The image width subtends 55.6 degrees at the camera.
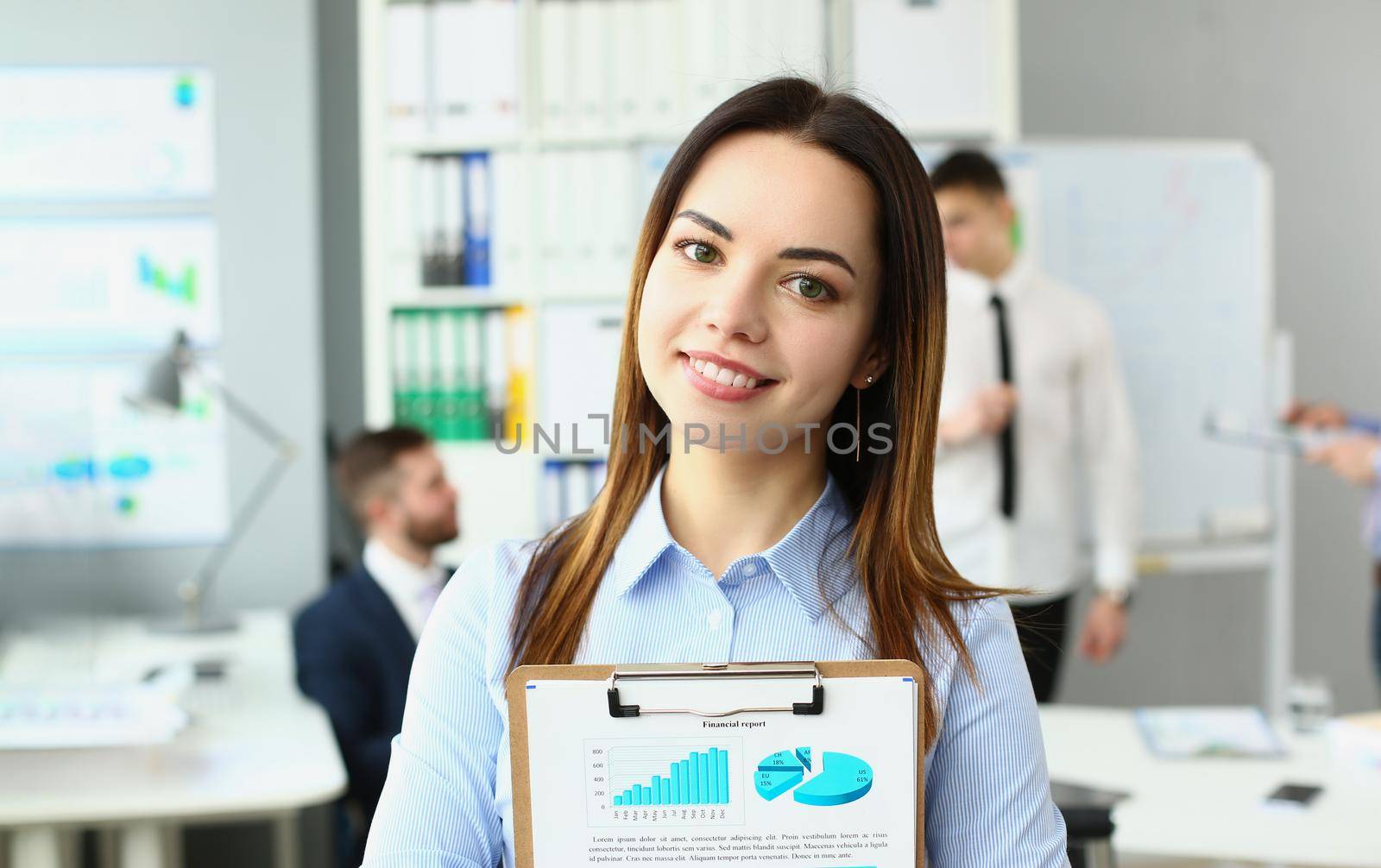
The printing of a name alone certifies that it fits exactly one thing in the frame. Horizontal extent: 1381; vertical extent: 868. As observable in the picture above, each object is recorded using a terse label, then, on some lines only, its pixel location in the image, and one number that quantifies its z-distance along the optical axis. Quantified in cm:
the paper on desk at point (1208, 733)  215
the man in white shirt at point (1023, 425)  309
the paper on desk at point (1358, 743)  205
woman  92
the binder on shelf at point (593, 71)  345
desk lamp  324
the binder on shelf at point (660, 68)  345
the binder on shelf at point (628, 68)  345
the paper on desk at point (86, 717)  209
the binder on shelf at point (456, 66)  342
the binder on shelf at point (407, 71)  341
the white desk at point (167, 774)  197
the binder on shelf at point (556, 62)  344
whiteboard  369
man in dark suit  247
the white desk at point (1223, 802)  176
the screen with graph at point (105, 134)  355
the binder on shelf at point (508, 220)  345
